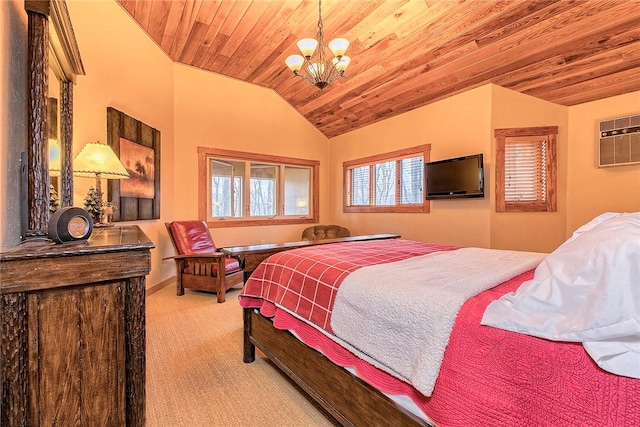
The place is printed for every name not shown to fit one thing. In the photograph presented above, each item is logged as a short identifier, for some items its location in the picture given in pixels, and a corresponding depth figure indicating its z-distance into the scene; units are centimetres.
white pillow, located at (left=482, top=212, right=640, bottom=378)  70
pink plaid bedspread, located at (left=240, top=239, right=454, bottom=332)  152
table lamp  215
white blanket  101
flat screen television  387
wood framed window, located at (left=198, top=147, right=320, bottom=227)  514
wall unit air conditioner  363
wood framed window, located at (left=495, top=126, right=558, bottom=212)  394
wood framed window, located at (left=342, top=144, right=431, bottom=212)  482
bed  74
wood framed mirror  129
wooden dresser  98
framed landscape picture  327
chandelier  269
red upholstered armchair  368
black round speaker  117
